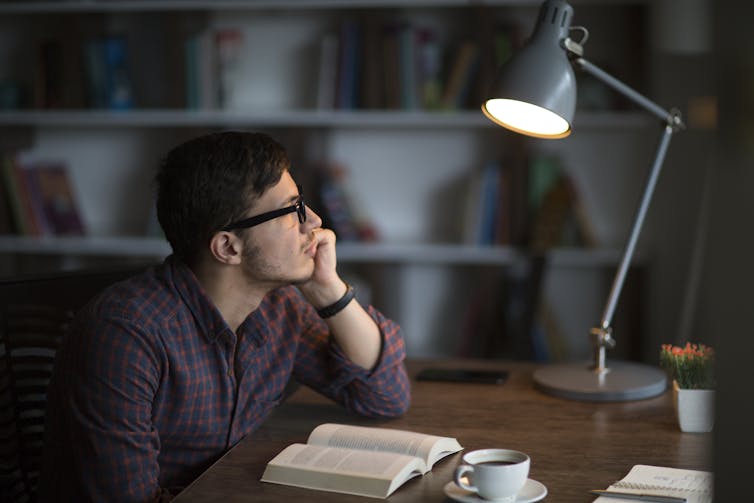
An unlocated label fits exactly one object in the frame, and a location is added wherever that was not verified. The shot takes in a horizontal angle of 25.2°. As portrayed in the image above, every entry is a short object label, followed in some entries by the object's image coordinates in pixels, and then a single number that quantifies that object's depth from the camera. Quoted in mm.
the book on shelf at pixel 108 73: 3934
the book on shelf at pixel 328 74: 3810
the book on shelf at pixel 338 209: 3804
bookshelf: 3786
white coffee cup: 2007
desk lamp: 2329
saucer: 2031
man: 2171
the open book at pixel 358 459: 2079
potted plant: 2290
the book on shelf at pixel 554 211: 3721
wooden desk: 2098
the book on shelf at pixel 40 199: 3980
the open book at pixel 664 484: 2048
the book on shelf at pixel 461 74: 3712
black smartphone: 2578
